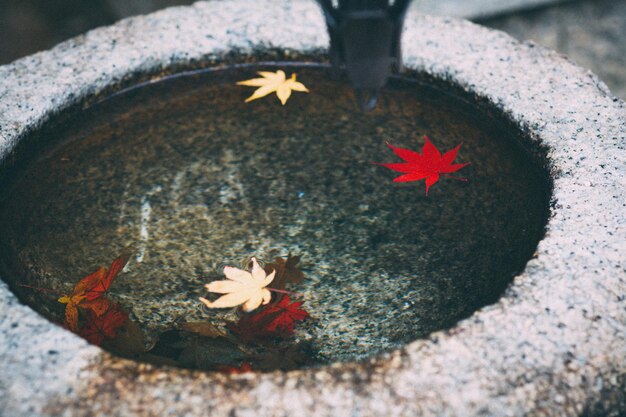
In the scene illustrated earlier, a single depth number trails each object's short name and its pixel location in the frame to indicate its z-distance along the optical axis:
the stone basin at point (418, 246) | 0.75
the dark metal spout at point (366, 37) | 0.76
